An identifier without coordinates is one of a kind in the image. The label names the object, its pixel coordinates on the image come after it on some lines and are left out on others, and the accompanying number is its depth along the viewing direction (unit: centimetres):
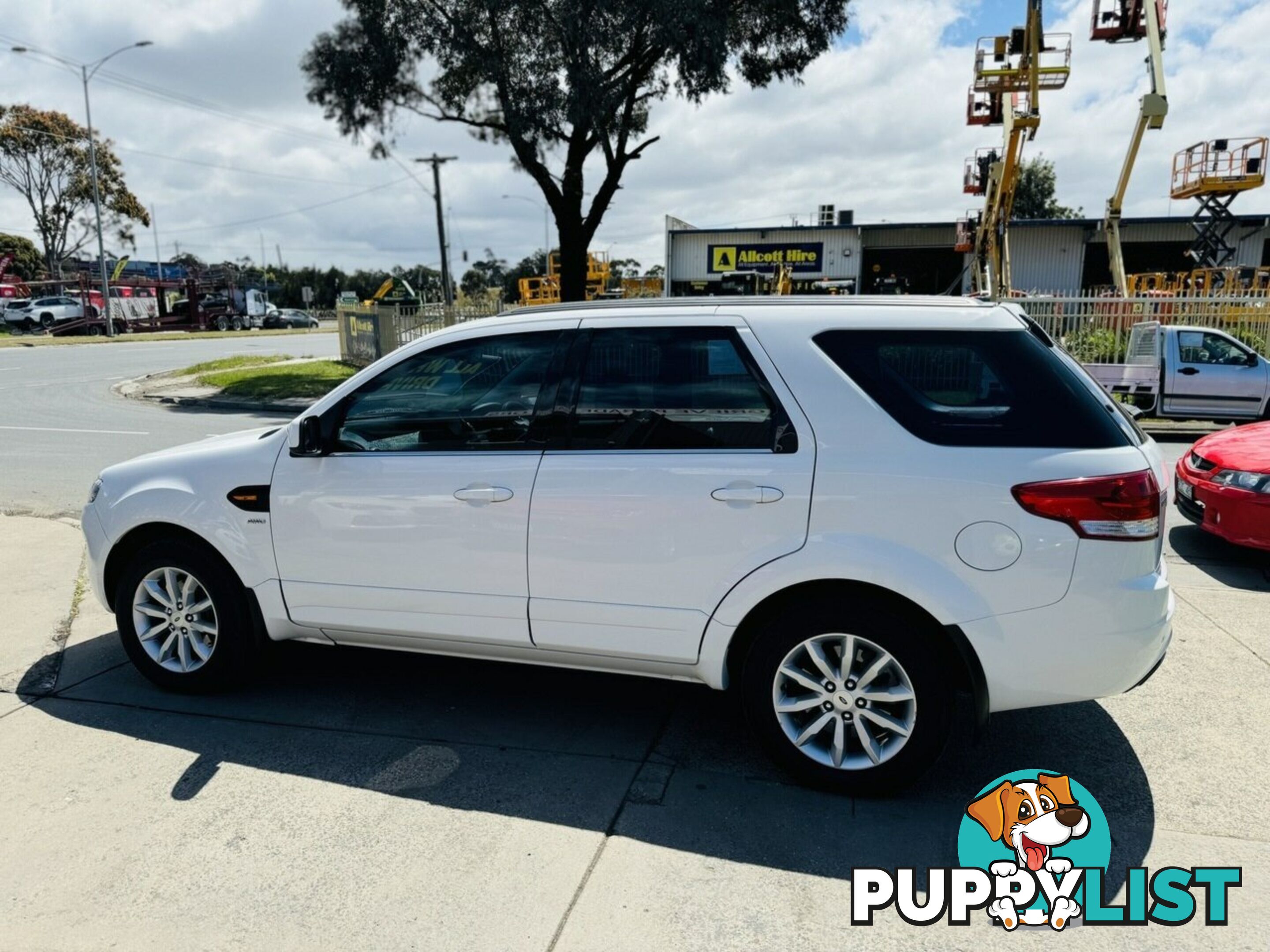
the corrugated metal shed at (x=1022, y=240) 3678
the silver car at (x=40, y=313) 4303
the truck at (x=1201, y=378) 1313
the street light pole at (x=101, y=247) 3284
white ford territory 301
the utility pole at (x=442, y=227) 3866
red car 594
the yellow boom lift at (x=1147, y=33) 2091
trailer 4462
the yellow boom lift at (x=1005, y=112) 2258
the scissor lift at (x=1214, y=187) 2908
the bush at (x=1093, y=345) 1592
